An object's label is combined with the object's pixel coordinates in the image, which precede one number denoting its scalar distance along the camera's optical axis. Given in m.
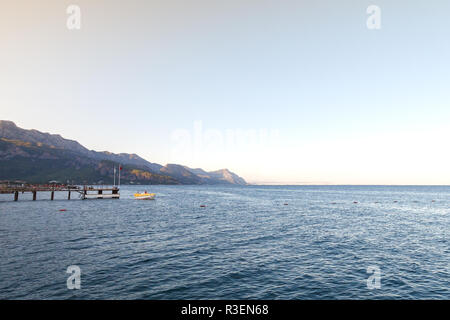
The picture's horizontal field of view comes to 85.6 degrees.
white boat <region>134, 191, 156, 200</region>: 102.88
